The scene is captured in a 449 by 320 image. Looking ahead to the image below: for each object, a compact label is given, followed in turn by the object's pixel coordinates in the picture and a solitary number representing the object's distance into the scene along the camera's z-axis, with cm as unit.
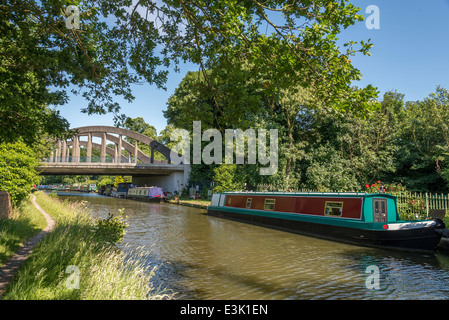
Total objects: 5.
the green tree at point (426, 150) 2270
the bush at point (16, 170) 1372
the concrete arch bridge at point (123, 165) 4331
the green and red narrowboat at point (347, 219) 1139
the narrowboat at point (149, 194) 3794
